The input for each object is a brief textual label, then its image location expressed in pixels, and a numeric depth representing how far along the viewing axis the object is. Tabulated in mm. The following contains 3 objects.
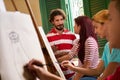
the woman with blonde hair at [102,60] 1553
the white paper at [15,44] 1205
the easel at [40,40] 1577
